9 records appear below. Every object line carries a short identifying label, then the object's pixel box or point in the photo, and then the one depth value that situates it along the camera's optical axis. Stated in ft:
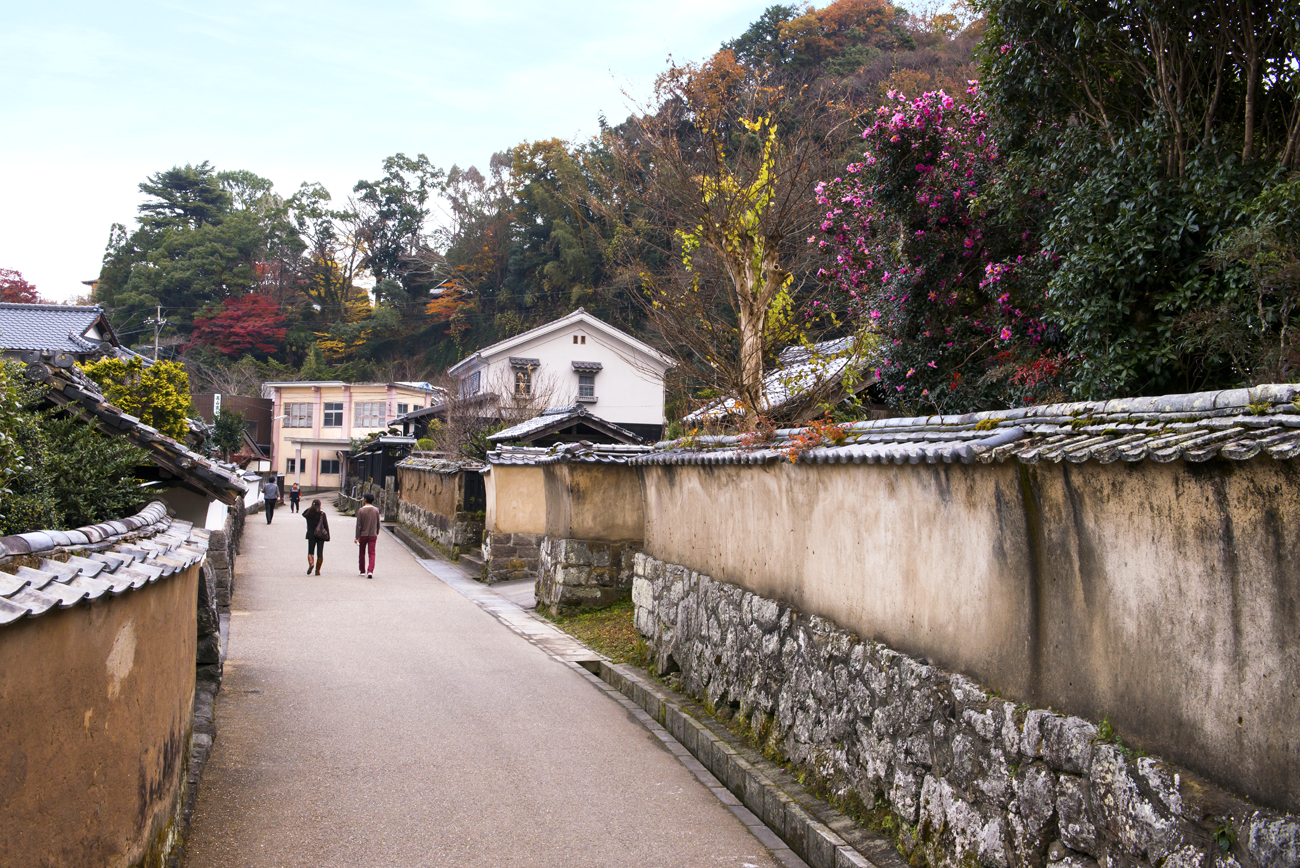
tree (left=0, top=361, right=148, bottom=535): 20.70
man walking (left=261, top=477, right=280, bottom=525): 126.93
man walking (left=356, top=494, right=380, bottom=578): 71.92
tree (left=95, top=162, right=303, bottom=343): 207.41
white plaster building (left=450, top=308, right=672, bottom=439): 141.49
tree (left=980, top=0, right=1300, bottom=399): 29.58
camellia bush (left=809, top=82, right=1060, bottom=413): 41.29
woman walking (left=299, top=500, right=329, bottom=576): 72.64
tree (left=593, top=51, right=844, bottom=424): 36.81
